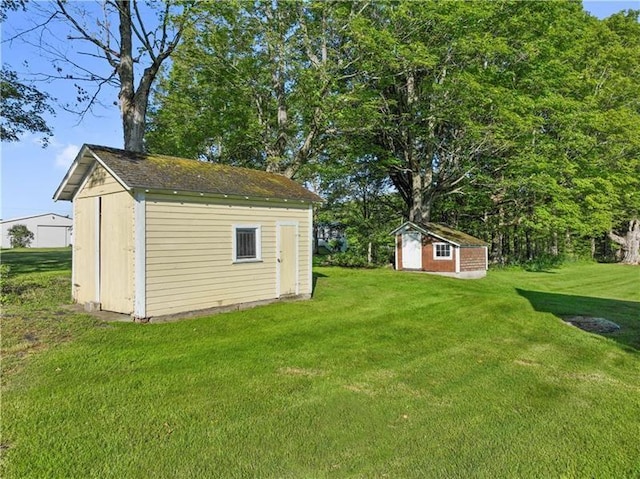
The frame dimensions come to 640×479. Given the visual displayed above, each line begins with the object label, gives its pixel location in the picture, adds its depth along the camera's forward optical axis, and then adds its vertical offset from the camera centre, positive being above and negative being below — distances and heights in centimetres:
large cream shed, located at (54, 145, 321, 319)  828 +21
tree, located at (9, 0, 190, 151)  1344 +675
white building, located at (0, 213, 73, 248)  4997 +200
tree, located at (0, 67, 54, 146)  1491 +523
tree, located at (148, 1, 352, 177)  1673 +776
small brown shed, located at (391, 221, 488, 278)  2023 -39
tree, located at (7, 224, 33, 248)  4688 +101
